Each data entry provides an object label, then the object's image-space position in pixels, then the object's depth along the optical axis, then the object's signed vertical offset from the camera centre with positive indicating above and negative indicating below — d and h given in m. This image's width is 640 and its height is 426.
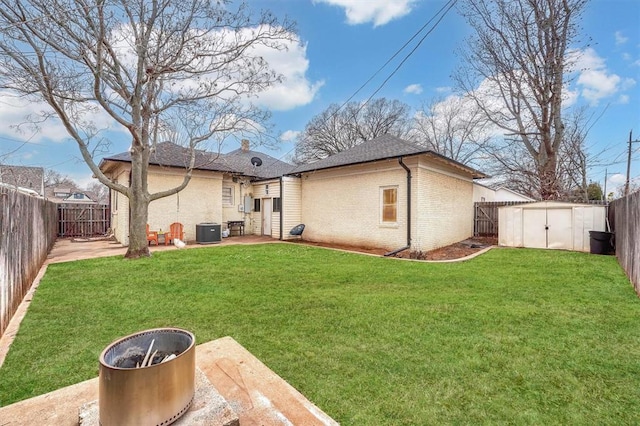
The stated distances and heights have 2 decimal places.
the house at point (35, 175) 24.02 +3.30
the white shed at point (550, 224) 9.63 -0.38
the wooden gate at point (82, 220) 15.32 -0.30
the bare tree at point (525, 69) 13.38 +7.22
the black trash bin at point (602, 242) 8.88 -0.89
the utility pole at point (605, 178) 15.78 +1.91
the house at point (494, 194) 15.36 +1.21
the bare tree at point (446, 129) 26.50 +7.97
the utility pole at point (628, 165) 13.69 +2.64
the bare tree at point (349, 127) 28.30 +8.34
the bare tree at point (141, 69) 6.58 +3.78
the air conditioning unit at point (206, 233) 12.45 -0.80
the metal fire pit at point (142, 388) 1.23 -0.75
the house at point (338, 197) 9.94 +0.69
